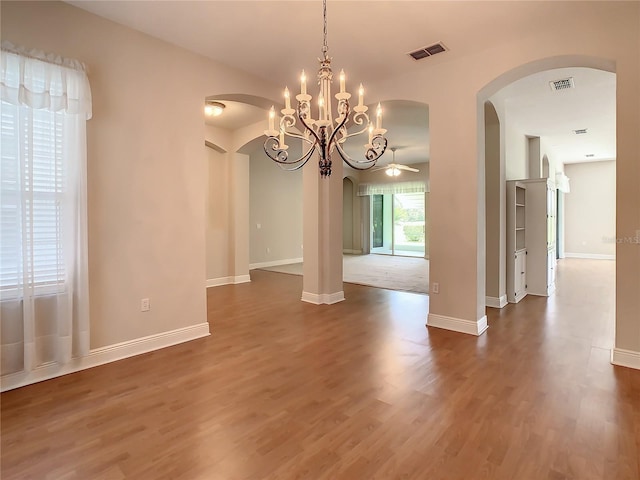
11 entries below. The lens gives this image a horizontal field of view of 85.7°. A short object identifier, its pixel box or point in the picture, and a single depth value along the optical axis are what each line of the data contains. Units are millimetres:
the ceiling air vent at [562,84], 4271
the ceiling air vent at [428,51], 3416
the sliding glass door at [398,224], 11781
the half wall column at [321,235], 5070
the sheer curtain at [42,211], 2424
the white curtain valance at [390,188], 11008
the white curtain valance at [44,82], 2387
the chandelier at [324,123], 2432
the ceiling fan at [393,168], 8469
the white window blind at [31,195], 2416
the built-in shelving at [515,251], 5102
